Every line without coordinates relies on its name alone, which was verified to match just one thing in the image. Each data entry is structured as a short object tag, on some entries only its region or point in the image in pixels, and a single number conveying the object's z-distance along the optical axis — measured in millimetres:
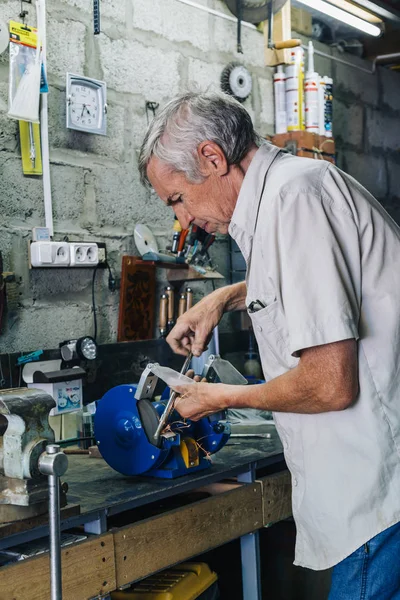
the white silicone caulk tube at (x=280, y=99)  3713
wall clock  2771
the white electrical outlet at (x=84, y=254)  2723
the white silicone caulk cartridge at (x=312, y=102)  3730
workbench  1724
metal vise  1658
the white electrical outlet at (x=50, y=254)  2611
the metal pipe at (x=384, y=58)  4512
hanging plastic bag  2543
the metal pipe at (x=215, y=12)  3337
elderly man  1377
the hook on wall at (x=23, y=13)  2598
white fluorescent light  3252
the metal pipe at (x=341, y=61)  4135
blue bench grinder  2053
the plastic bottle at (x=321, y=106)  3773
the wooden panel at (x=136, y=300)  2969
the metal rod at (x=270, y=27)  3571
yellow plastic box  2219
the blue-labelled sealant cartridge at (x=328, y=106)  3842
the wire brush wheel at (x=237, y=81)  3502
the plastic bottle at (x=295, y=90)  3689
